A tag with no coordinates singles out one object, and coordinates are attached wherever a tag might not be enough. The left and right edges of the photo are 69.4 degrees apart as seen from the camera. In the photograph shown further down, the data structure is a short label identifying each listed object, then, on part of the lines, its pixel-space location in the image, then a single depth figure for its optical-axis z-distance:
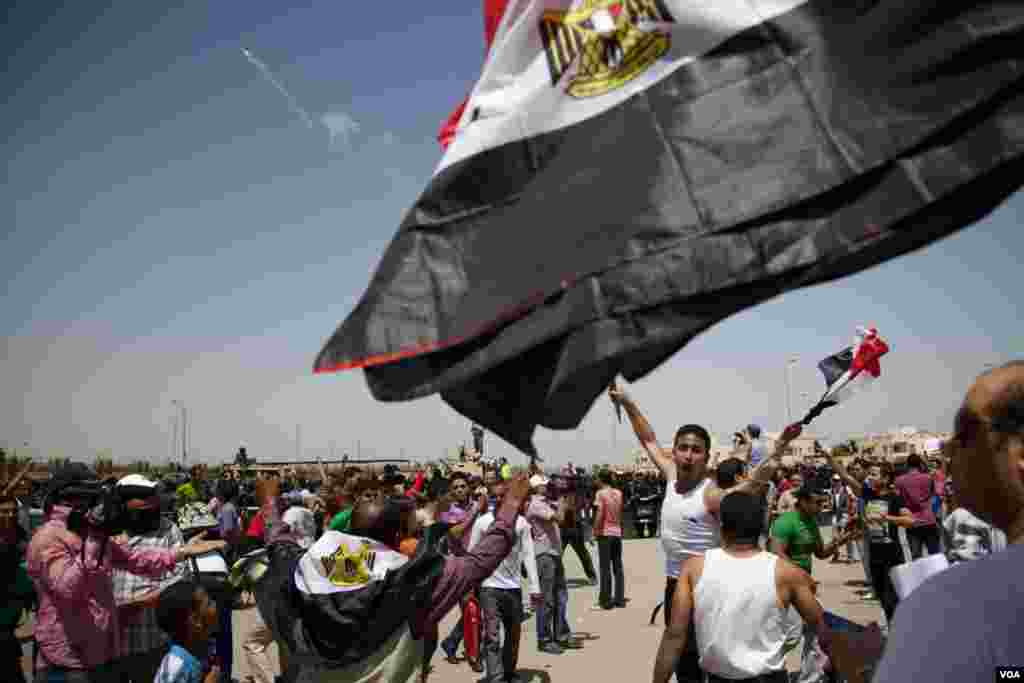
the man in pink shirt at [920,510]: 10.66
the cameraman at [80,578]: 4.54
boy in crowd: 3.55
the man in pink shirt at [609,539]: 12.20
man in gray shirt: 1.18
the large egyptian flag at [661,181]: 1.46
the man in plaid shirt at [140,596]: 4.97
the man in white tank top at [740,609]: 3.59
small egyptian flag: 5.59
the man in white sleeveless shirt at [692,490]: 4.84
